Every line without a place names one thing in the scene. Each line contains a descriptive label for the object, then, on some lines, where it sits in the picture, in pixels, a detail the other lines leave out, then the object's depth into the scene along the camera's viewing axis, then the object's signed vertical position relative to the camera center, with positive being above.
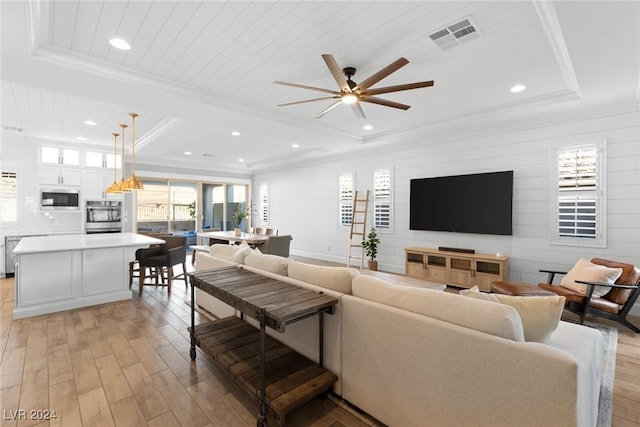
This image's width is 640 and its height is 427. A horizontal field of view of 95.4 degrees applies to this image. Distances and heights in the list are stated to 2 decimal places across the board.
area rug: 1.99 -1.38
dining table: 6.18 -0.64
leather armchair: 3.18 -1.00
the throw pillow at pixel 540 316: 1.55 -0.56
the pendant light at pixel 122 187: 4.63 +0.34
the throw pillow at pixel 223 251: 3.58 -0.54
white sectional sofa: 1.29 -0.79
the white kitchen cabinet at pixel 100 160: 6.75 +1.15
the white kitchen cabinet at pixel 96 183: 6.65 +0.59
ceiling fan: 2.49 +1.20
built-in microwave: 6.15 +0.18
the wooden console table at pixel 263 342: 1.81 -1.15
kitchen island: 3.70 -0.89
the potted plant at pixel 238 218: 7.03 -0.23
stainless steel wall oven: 6.70 -0.19
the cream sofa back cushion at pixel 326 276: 2.20 -0.53
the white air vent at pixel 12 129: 5.37 +1.48
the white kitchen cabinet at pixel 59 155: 6.24 +1.15
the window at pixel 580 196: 4.09 +0.23
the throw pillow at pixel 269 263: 2.74 -0.53
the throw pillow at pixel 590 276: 3.29 -0.75
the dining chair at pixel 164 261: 4.68 -0.86
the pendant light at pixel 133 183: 4.50 +0.38
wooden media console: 4.73 -0.99
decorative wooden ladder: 6.86 -0.31
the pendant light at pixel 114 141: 5.05 +1.38
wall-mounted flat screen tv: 4.87 +0.14
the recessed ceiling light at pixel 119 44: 2.65 +1.53
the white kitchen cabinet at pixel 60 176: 6.19 +0.70
